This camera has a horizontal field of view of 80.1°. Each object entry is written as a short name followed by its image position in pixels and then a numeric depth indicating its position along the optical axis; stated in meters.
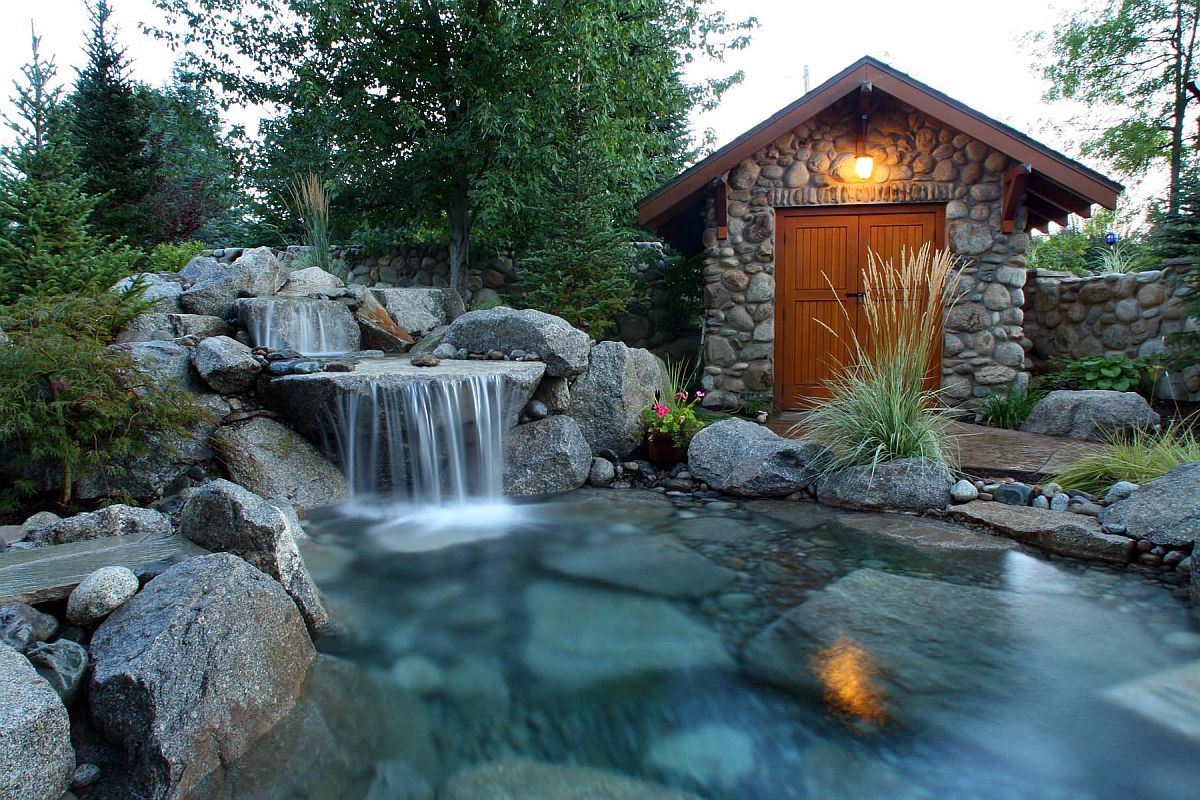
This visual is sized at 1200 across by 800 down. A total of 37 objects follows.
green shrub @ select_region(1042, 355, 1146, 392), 7.37
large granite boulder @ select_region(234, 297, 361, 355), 6.61
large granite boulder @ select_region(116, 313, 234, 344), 5.58
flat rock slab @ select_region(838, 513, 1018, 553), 4.08
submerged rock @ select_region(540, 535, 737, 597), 3.63
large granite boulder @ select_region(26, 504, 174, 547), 3.33
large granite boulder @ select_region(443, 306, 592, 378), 5.82
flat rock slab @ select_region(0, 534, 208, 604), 2.38
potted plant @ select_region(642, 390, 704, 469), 5.79
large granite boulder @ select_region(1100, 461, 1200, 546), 3.71
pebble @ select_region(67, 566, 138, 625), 2.36
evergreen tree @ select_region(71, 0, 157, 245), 10.46
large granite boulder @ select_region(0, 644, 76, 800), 1.79
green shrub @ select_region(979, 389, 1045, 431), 6.96
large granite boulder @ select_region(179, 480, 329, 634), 2.86
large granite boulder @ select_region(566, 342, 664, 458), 5.92
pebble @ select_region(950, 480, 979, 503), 4.63
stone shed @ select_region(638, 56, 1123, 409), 7.26
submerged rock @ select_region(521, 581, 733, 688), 2.84
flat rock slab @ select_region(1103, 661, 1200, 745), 2.43
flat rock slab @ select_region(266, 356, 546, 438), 4.76
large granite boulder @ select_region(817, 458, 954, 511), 4.69
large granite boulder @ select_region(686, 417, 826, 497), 5.17
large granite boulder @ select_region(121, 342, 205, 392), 4.52
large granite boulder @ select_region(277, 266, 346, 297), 7.68
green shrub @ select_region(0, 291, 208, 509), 3.74
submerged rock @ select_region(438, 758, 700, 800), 2.16
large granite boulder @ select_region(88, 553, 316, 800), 2.05
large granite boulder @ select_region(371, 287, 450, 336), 8.17
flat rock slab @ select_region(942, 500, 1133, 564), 3.85
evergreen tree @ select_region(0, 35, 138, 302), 5.39
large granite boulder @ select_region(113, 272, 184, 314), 6.24
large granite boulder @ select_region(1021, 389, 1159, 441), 6.13
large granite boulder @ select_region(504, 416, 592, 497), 5.41
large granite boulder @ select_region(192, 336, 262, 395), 4.91
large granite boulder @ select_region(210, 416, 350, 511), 4.66
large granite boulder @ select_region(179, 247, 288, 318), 6.95
